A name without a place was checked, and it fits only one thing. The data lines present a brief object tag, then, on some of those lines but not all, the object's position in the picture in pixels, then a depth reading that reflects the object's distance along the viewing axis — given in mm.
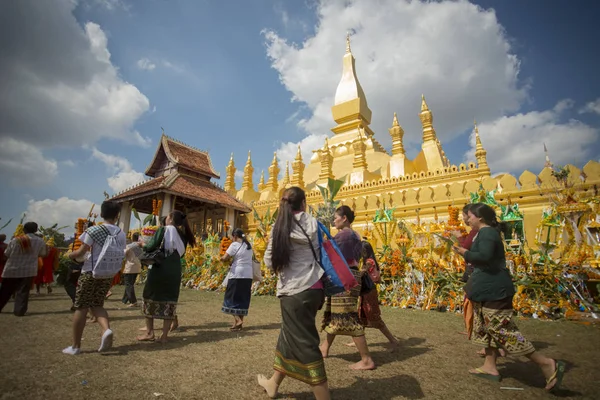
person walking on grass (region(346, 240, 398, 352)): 3570
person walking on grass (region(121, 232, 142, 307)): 6629
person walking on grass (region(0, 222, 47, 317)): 5309
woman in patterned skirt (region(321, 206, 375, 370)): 2932
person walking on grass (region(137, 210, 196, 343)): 3771
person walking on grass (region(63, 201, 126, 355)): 3137
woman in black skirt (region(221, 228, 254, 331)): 4672
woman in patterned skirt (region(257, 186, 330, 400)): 2070
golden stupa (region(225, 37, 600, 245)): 10195
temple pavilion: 16281
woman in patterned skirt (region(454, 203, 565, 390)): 2568
